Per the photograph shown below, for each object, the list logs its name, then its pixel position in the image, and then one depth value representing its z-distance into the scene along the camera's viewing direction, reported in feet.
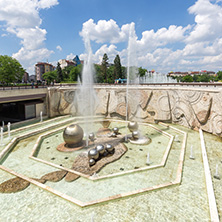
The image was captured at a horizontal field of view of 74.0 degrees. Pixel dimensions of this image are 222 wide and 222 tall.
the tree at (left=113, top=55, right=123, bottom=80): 155.02
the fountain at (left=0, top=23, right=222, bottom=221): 17.69
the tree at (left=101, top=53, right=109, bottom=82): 148.77
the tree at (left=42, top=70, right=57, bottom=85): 169.07
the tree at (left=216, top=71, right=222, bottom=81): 242.78
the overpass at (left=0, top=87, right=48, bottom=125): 51.72
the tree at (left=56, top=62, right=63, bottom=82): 167.72
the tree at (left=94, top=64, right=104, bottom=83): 153.85
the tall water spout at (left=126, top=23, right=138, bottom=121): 44.47
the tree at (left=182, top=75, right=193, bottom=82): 244.83
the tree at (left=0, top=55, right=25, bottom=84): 95.71
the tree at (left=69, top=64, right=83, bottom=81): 160.56
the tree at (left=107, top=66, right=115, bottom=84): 163.43
